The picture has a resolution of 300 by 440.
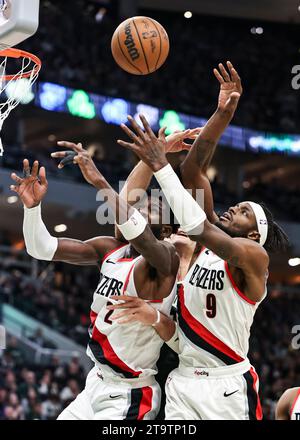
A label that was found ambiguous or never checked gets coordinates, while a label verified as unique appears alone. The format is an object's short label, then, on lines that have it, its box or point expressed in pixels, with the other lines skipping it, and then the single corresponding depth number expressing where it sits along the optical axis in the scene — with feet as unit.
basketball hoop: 18.55
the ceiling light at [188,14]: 76.02
